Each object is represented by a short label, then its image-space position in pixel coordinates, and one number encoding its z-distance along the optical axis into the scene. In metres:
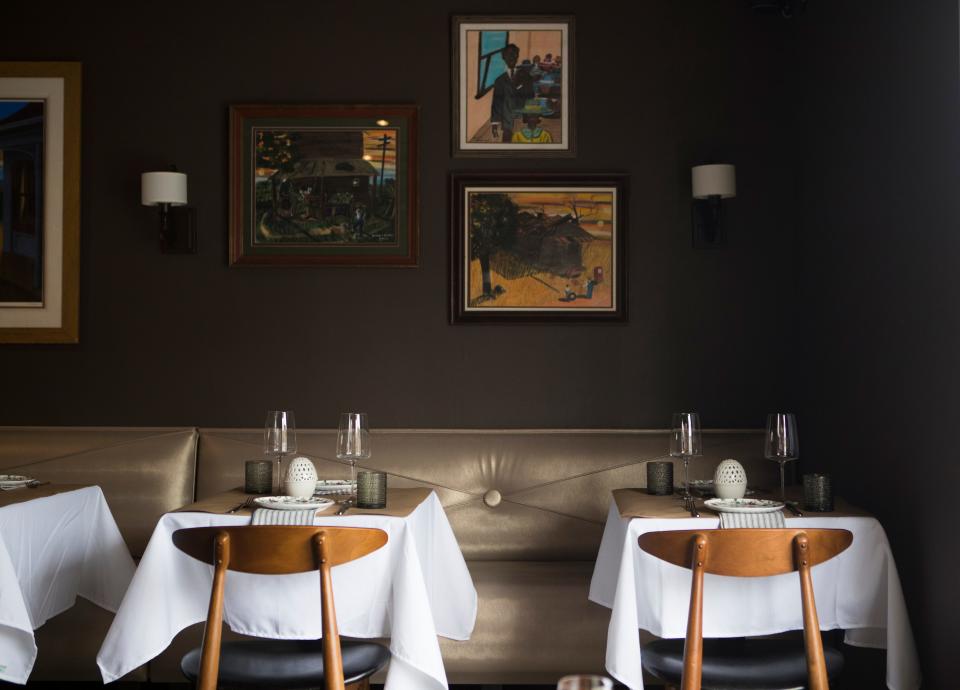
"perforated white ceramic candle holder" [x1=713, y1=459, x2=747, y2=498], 3.03
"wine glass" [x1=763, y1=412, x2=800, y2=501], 3.01
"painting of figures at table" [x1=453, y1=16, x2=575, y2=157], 4.20
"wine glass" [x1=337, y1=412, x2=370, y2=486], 3.03
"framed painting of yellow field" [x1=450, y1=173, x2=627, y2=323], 4.18
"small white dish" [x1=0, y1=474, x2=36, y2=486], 3.24
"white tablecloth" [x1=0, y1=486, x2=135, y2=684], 2.75
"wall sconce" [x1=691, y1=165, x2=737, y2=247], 4.02
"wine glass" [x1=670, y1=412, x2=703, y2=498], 3.11
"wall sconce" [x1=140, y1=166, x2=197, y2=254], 4.05
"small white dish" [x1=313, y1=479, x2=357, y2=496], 3.17
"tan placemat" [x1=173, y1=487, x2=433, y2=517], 2.83
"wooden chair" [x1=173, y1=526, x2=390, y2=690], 2.26
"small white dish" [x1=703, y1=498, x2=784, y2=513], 2.80
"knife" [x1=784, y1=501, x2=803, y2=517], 2.85
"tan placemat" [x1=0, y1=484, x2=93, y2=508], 2.99
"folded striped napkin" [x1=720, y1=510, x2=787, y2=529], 2.69
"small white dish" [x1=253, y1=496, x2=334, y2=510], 2.81
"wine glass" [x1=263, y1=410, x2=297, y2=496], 3.11
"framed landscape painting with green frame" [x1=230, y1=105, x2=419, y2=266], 4.21
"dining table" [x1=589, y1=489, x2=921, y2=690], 2.61
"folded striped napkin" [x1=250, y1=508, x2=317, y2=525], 2.70
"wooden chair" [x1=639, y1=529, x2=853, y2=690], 2.26
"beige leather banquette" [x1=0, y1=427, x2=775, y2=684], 3.96
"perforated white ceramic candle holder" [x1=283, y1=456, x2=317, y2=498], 2.97
